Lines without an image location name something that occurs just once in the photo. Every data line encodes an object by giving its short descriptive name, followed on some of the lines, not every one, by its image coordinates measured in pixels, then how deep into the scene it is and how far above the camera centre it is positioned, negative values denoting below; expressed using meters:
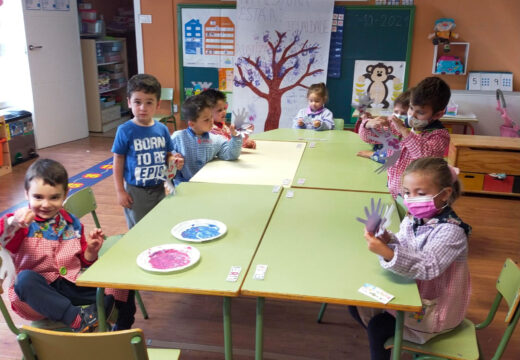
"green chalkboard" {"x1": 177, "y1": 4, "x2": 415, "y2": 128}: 5.52 +0.00
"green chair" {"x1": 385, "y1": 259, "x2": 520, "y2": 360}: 1.60 -1.00
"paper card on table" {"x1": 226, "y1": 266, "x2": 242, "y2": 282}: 1.53 -0.74
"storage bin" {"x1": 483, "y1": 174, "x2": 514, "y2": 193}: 4.46 -1.27
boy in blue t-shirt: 2.55 -0.61
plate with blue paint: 1.82 -0.73
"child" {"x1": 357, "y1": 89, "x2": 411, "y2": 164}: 3.02 -0.49
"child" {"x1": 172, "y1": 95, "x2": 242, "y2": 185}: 2.79 -0.62
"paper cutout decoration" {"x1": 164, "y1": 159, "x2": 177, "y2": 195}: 2.32 -0.66
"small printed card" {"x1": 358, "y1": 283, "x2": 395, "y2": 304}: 1.43 -0.74
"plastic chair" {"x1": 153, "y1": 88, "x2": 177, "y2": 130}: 6.21 -0.79
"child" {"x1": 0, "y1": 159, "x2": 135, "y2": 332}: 1.66 -0.79
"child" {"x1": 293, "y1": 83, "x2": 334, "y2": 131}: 4.10 -0.63
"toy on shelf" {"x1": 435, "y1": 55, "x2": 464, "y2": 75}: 5.42 -0.25
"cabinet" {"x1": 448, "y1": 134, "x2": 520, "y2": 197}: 4.34 -1.07
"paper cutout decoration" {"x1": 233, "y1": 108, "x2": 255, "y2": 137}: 2.96 -0.52
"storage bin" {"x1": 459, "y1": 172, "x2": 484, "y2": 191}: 4.50 -1.25
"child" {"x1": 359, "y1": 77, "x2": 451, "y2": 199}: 2.38 -0.43
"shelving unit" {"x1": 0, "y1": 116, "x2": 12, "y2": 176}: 4.96 -1.19
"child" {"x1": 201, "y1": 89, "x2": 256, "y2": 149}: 3.25 -0.54
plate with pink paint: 1.59 -0.74
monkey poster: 5.69 -0.46
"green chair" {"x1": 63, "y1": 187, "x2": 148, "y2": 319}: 2.25 -0.80
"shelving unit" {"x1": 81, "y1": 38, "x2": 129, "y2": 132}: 6.63 -0.64
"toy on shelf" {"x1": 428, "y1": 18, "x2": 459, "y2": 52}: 5.31 +0.12
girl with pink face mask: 1.57 -0.65
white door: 5.67 -0.49
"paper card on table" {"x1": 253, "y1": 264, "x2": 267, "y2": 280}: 1.54 -0.74
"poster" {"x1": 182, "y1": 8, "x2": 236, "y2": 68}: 5.96 +0.00
